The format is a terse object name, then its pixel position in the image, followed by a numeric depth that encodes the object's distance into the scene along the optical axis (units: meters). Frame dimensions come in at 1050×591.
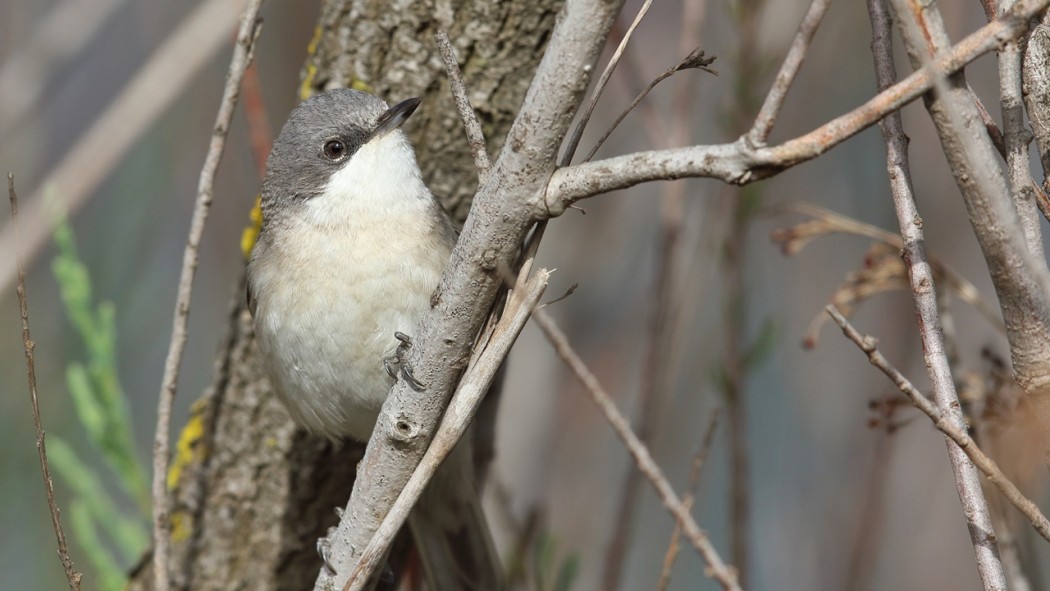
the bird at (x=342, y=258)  5.81
